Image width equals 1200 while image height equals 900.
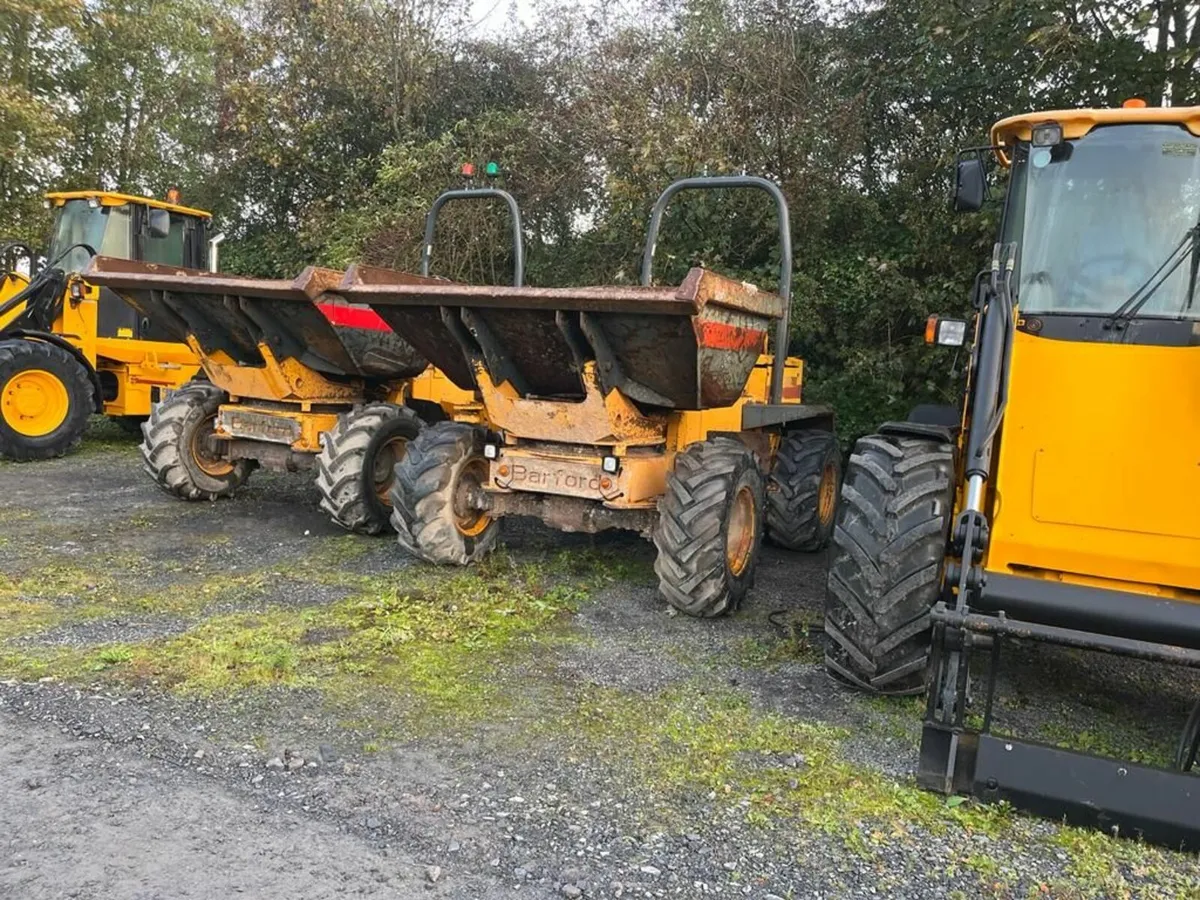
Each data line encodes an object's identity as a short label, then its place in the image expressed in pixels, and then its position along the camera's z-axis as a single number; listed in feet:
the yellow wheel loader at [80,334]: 30.60
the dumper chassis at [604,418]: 15.66
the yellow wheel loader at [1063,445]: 11.44
